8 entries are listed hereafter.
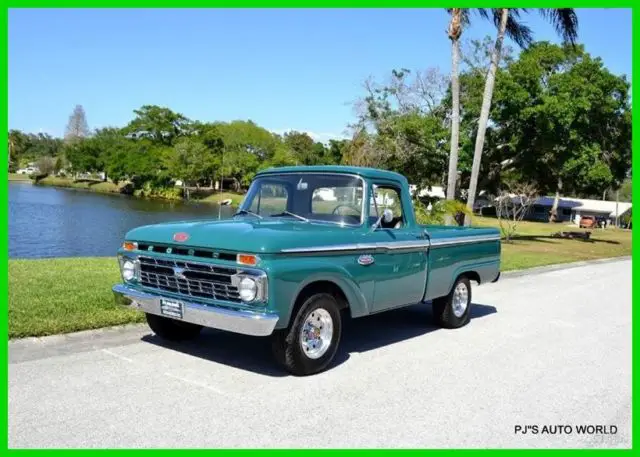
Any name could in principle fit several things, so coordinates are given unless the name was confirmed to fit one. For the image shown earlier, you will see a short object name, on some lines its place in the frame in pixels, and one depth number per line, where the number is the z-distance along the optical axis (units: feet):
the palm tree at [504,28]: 68.85
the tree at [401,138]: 106.11
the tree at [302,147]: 307.99
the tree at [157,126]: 328.29
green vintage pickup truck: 17.99
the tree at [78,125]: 468.34
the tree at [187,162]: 286.46
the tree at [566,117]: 103.45
